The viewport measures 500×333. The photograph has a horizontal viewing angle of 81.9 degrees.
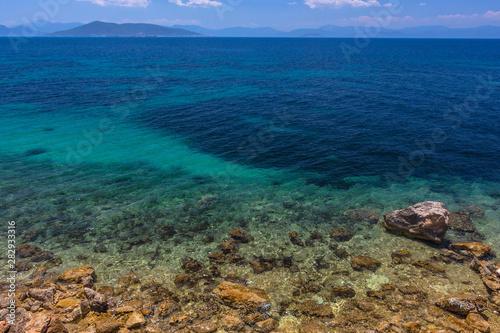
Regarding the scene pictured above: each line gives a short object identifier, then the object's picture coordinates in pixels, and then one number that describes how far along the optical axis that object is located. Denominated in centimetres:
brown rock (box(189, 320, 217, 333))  1229
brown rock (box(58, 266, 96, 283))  1445
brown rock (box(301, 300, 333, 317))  1328
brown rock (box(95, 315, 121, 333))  1144
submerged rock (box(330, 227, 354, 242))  1886
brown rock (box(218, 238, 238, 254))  1761
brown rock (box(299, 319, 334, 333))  1245
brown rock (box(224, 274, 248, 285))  1520
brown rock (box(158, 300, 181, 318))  1298
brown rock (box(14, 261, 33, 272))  1536
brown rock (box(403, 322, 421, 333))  1211
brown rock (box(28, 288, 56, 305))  1284
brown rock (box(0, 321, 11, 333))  1041
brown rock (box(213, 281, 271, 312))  1350
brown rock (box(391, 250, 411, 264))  1678
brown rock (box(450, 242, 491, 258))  1697
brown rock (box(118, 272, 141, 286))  1477
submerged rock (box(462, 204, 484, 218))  2142
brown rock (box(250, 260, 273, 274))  1600
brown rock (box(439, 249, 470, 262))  1686
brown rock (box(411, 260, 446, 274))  1600
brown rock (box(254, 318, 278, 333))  1241
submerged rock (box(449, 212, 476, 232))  1977
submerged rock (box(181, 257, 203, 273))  1590
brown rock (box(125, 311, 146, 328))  1210
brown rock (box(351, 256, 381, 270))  1636
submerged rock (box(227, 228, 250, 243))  1863
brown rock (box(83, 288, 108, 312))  1273
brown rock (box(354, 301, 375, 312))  1349
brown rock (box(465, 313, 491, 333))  1211
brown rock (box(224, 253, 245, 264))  1669
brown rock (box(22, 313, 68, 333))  1034
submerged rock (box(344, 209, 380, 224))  2093
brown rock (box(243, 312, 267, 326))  1274
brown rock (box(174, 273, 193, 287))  1490
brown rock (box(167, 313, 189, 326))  1255
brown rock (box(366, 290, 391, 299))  1427
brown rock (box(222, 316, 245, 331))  1243
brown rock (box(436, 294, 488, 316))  1300
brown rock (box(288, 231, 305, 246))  1844
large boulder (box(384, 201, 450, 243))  1811
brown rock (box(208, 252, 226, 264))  1670
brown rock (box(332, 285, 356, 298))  1440
